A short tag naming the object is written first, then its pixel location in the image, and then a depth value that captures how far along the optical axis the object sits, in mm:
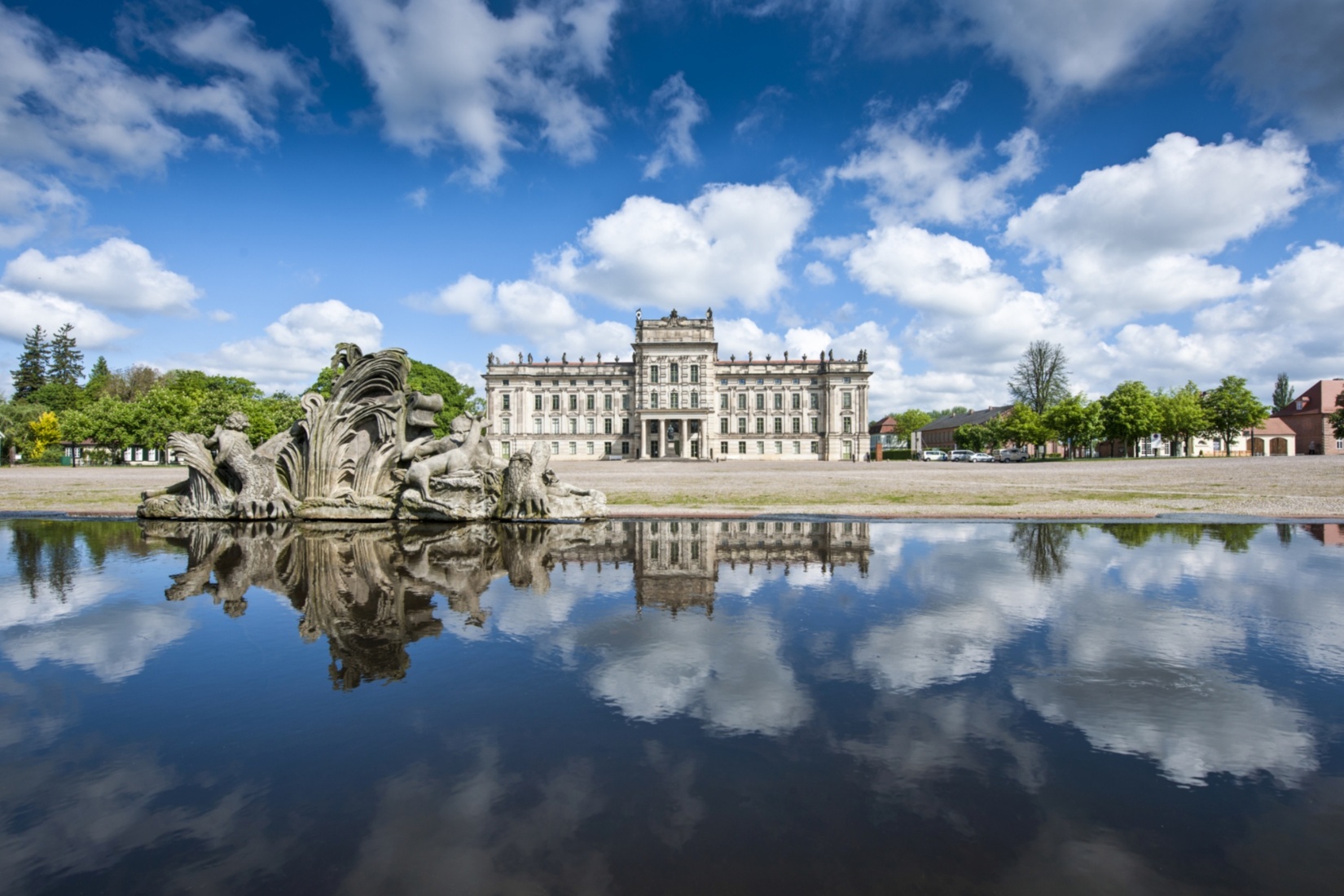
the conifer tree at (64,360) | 93125
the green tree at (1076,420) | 65125
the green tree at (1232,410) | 66000
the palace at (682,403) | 84875
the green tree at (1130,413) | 62438
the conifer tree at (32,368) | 89375
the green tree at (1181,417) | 64750
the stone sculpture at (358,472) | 12508
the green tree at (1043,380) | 78188
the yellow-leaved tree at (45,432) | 65000
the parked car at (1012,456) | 70250
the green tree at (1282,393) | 120312
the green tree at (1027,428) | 70688
